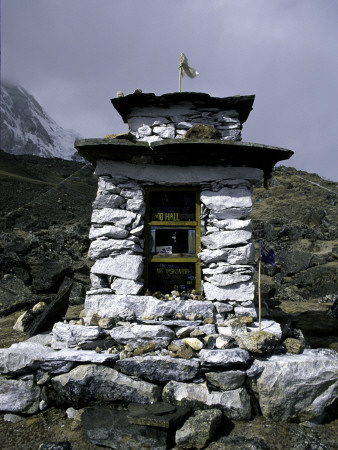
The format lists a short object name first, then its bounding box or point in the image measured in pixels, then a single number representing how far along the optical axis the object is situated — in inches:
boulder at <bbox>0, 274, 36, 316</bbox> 379.6
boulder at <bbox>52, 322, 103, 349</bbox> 194.9
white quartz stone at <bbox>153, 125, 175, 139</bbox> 249.9
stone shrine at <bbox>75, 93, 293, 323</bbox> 215.3
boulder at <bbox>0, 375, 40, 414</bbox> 174.1
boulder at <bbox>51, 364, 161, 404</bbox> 170.6
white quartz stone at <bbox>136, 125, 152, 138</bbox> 251.8
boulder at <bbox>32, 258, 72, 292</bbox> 455.5
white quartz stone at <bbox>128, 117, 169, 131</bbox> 253.4
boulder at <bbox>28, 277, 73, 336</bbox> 226.5
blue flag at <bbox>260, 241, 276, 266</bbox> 216.1
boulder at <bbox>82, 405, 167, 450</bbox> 146.6
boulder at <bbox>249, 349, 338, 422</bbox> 168.9
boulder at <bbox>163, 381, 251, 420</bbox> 167.3
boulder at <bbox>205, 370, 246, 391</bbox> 170.4
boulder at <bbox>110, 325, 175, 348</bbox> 189.8
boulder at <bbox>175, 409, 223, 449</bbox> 149.6
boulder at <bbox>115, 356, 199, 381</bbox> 173.3
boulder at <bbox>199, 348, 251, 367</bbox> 171.8
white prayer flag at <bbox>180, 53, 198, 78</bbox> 269.1
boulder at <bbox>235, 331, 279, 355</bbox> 178.7
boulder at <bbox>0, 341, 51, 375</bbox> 179.0
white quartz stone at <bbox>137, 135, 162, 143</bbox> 249.0
